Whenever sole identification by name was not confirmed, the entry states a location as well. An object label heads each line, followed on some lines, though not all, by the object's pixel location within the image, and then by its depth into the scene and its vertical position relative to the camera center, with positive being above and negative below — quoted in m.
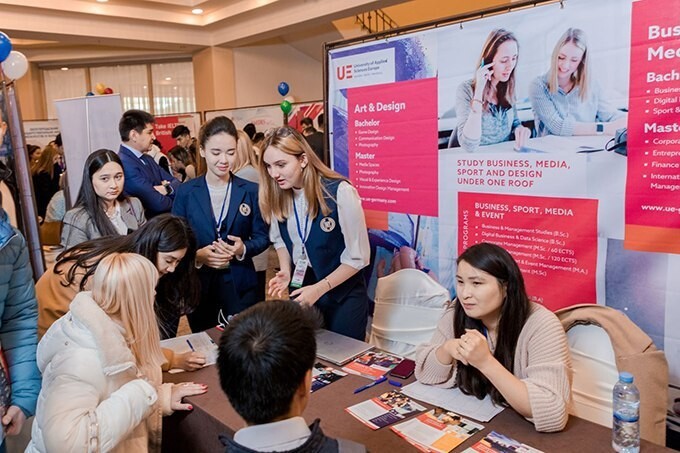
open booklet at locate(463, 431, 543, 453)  1.21 -0.67
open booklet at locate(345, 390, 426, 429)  1.37 -0.67
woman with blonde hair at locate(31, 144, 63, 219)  5.83 +0.01
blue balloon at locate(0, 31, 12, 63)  3.42 +0.89
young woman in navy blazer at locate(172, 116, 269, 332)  2.37 -0.25
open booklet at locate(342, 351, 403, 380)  1.68 -0.66
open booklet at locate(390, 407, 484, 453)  1.25 -0.67
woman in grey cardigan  2.41 -0.14
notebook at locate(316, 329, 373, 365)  1.80 -0.66
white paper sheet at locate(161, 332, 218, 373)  1.88 -0.66
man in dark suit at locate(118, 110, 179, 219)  3.25 +0.08
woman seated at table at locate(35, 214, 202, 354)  1.71 -0.28
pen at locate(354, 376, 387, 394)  1.56 -0.67
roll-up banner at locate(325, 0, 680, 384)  1.84 +0.07
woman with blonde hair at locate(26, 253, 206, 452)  1.16 -0.47
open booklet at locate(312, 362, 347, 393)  1.61 -0.67
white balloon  3.81 +0.85
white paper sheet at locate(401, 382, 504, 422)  1.38 -0.67
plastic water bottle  1.19 -0.61
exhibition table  1.25 -0.68
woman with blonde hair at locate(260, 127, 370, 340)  2.06 -0.25
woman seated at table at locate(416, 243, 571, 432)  1.35 -0.51
